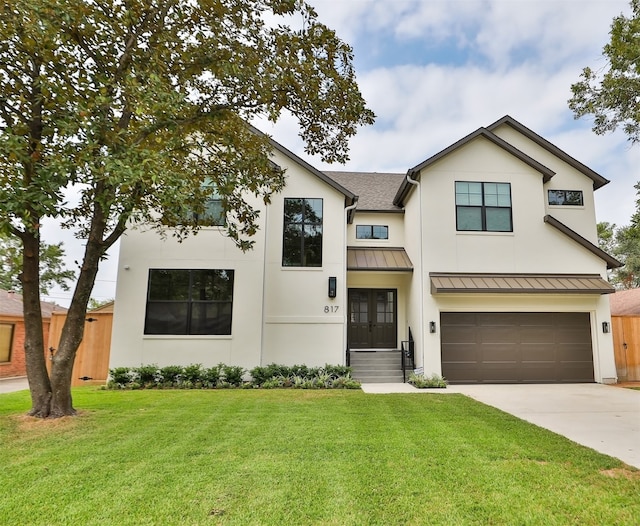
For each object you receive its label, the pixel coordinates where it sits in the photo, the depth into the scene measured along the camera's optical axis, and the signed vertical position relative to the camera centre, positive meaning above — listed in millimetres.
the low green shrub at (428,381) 10703 -1672
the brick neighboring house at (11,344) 13867 -1015
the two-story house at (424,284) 11203 +1096
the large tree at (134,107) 5500 +3748
